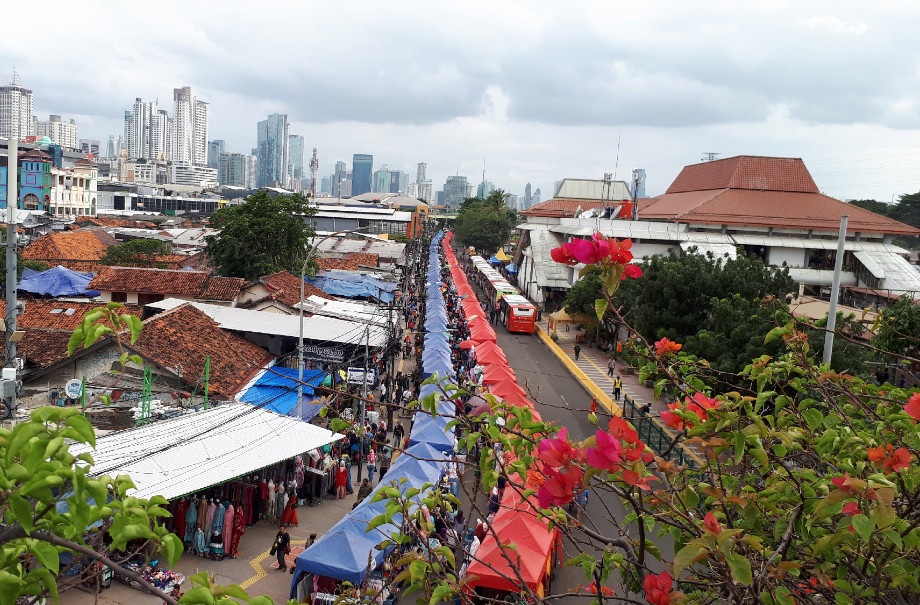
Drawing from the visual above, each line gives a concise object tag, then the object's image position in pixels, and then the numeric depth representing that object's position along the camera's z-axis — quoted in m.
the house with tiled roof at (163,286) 25.50
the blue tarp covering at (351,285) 33.28
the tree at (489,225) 90.88
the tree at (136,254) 36.66
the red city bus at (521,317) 39.88
